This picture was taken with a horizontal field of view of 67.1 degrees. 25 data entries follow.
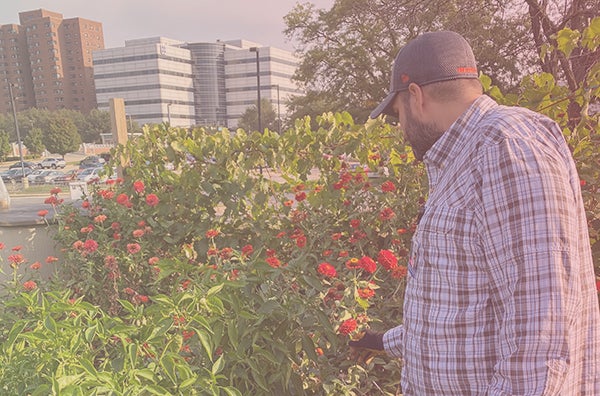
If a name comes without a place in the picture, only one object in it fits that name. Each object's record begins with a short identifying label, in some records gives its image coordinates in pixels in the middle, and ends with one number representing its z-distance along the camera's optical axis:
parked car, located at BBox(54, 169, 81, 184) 31.12
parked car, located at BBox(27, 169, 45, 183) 33.75
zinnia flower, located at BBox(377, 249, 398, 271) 2.09
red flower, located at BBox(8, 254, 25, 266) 3.10
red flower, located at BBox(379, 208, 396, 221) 2.82
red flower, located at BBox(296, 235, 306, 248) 2.54
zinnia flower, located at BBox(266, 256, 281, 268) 2.02
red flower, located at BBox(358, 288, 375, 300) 2.00
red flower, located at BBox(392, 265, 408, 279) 2.20
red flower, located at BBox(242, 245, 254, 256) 2.42
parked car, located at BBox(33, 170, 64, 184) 32.88
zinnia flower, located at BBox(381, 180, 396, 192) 2.93
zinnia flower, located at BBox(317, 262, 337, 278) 1.99
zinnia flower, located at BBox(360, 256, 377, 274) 2.01
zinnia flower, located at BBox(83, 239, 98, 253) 3.13
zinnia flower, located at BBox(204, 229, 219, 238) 3.03
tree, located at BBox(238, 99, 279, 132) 55.39
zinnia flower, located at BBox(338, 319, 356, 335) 1.80
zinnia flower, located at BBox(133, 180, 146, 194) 3.54
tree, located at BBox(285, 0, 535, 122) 17.22
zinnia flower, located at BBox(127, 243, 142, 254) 3.03
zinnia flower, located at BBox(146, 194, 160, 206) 3.39
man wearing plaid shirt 0.86
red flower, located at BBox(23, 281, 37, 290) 2.70
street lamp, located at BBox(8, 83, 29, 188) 29.81
